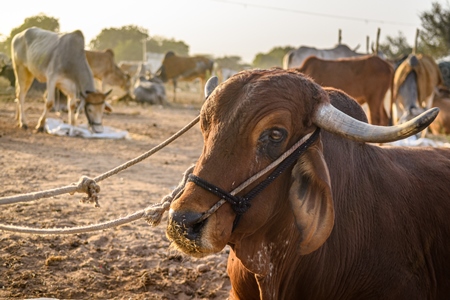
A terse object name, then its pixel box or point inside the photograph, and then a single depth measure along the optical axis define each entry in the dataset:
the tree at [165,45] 80.56
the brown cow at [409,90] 12.41
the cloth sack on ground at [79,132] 12.22
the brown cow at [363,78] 12.65
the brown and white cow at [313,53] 20.56
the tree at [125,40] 78.75
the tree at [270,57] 78.75
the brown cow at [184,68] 31.77
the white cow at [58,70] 12.87
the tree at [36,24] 27.53
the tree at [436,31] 32.50
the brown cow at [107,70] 24.62
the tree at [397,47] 40.06
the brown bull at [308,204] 2.55
